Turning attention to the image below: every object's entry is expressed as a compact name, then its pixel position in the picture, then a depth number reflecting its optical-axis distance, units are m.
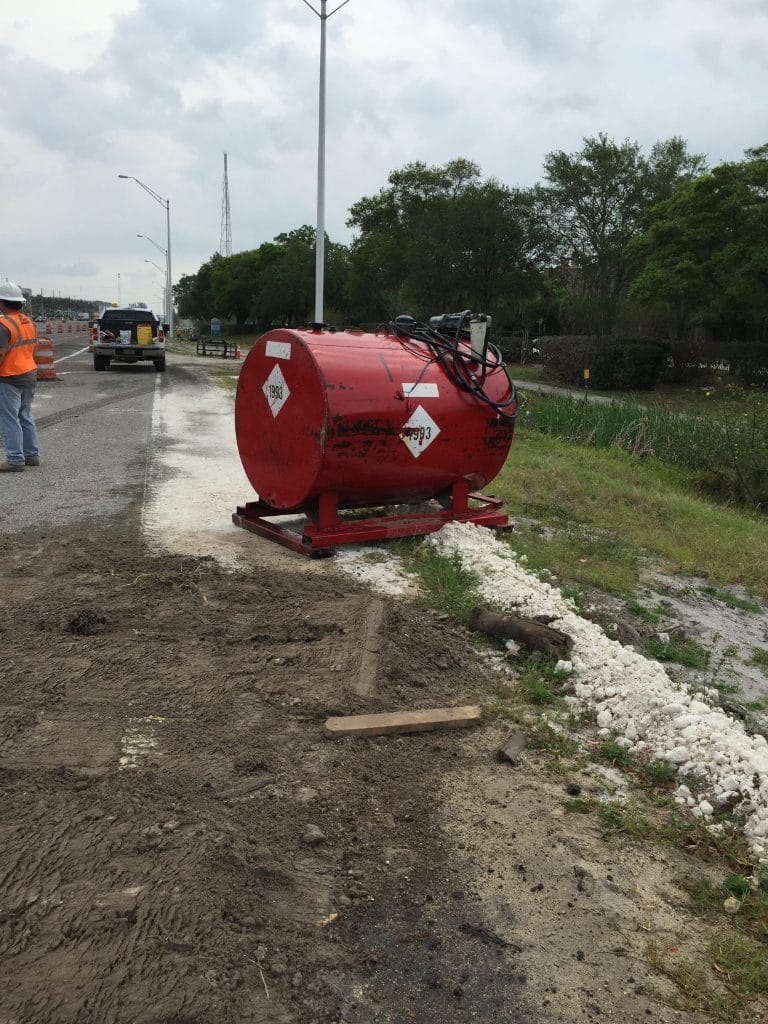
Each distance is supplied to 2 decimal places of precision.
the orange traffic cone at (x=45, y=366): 20.58
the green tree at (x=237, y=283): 71.44
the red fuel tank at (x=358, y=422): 5.98
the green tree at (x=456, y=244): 38.44
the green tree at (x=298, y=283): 57.19
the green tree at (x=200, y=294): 87.81
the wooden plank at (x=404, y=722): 3.62
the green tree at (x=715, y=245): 25.83
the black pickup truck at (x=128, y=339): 23.50
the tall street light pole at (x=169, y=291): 56.05
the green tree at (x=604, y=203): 36.50
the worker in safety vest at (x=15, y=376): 8.84
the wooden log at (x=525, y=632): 4.47
